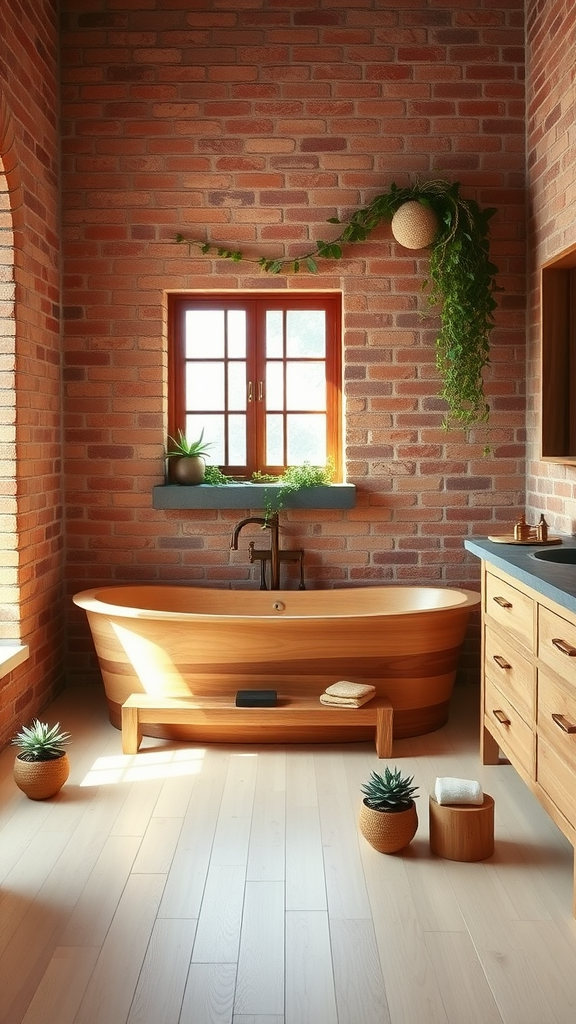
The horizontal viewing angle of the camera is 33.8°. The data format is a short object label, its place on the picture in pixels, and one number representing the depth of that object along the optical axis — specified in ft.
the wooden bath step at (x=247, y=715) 12.66
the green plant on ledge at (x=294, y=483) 15.71
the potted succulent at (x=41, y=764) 11.06
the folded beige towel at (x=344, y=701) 12.69
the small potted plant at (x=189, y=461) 16.06
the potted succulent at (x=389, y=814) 9.55
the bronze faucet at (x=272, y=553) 15.47
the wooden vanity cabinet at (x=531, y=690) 8.64
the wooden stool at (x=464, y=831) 9.49
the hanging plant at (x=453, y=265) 14.98
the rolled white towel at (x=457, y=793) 9.59
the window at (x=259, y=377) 16.61
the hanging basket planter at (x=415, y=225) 14.98
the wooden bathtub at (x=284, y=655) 13.09
